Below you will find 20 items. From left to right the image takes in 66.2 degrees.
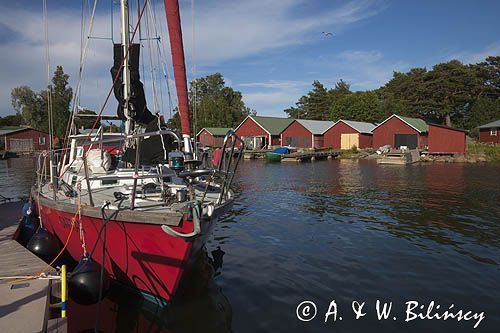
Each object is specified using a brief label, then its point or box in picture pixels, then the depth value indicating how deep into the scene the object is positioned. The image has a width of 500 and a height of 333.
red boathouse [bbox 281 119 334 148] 61.03
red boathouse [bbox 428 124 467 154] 47.22
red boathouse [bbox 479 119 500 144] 57.16
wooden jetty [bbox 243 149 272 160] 54.57
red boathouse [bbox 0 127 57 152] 64.75
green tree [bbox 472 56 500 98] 73.31
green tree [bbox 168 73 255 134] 80.06
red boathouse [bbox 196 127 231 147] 65.38
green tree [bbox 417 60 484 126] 70.31
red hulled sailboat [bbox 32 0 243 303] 6.59
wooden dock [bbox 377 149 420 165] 42.47
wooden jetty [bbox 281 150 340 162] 49.81
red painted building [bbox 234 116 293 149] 62.84
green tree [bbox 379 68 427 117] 75.04
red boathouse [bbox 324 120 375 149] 59.12
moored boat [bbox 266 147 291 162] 50.28
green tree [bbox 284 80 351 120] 94.44
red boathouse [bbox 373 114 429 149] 53.59
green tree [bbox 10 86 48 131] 94.38
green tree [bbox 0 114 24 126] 103.72
